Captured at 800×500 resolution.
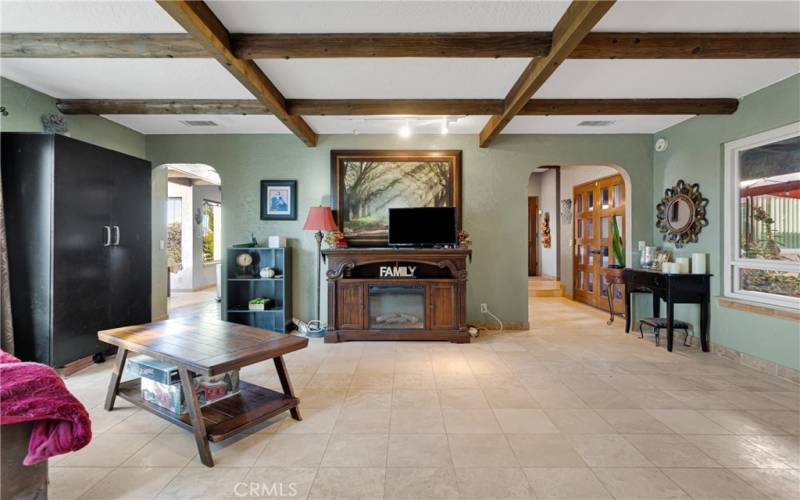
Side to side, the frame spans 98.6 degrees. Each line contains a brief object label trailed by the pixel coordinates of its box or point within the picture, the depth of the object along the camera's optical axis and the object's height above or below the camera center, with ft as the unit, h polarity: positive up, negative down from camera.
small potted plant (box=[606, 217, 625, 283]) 16.02 -0.60
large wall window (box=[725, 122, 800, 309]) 10.08 +0.84
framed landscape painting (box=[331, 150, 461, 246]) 15.07 +2.70
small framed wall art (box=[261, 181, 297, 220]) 15.29 +2.10
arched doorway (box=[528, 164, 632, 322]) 18.74 +1.35
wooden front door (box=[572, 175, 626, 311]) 18.30 +0.68
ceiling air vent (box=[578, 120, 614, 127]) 13.88 +4.98
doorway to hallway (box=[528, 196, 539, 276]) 28.45 +1.27
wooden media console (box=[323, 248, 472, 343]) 13.56 -2.10
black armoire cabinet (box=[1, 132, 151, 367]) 9.53 +0.16
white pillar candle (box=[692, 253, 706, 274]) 12.48 -0.66
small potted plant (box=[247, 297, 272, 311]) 14.42 -2.38
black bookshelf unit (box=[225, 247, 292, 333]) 14.60 -1.80
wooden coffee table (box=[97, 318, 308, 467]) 6.25 -2.08
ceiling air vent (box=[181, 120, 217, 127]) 13.93 +5.10
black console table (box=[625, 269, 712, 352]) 12.26 -1.68
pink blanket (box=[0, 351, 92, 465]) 4.50 -2.18
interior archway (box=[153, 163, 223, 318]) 24.07 +1.06
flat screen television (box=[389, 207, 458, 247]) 14.26 +0.84
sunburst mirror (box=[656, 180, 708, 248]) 12.89 +1.23
